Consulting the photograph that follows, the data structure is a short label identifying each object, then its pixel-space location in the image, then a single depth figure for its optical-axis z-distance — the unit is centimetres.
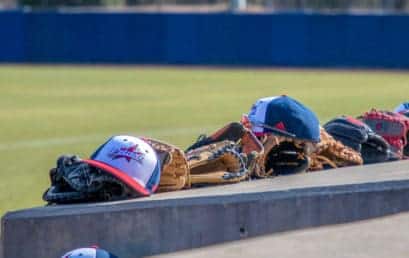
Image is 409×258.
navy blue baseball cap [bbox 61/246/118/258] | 887
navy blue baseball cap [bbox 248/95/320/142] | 1276
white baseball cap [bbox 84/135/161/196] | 1110
